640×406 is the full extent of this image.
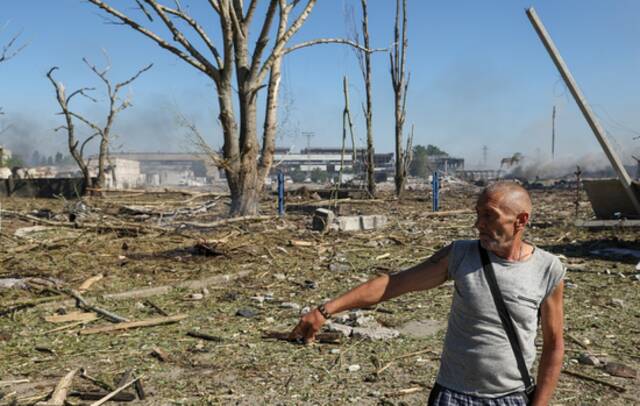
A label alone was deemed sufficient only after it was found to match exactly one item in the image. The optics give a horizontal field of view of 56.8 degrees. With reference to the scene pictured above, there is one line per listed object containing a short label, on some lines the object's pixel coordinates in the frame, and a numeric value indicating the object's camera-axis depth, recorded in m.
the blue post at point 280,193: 16.03
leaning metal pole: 10.42
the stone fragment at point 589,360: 4.86
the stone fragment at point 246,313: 6.39
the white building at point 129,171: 76.14
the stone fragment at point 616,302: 6.70
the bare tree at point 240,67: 13.48
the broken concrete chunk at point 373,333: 5.54
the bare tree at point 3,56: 17.62
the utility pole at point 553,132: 58.03
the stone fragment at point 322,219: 12.92
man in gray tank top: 2.41
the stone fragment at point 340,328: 5.61
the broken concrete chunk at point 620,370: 4.62
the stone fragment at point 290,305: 6.70
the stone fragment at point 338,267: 8.86
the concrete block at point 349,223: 13.37
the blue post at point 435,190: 18.58
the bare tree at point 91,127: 22.53
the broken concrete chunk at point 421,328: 5.73
